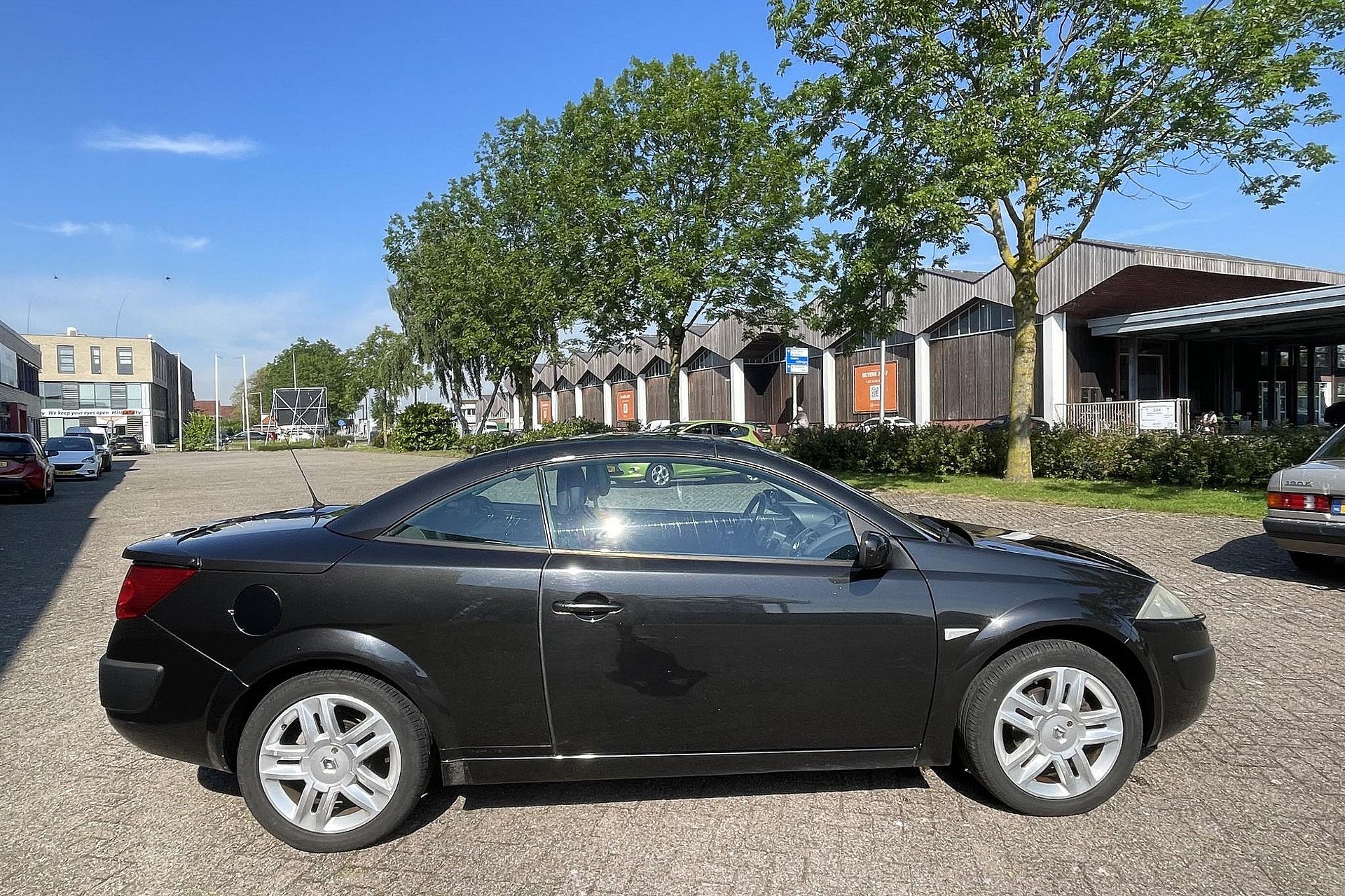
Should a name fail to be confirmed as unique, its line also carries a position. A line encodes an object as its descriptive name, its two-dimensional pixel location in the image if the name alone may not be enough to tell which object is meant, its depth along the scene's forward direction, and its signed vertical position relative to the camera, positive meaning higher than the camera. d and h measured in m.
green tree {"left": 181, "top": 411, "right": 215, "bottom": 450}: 83.50 +1.60
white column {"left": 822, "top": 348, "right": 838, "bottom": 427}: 41.19 +2.58
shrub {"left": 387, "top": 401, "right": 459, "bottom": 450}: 53.72 +1.18
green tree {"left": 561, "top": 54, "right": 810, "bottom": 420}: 23.17 +6.61
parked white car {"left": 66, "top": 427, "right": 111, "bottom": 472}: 34.50 +0.62
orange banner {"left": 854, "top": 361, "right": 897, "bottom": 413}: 37.97 +2.32
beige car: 7.19 -0.63
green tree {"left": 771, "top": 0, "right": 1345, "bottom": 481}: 13.91 +5.59
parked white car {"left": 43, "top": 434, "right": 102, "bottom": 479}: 28.28 -0.19
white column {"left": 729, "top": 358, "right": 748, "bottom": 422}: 47.28 +2.73
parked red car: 18.27 -0.32
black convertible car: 3.26 -0.82
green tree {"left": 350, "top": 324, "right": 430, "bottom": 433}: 53.38 +4.77
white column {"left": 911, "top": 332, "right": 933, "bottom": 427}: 36.41 +2.65
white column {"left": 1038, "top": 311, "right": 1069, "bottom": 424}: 30.52 +2.70
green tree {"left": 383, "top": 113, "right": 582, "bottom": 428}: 31.23 +7.83
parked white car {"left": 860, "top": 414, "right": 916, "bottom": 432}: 22.09 +0.53
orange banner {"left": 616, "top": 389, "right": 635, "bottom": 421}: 59.64 +2.75
